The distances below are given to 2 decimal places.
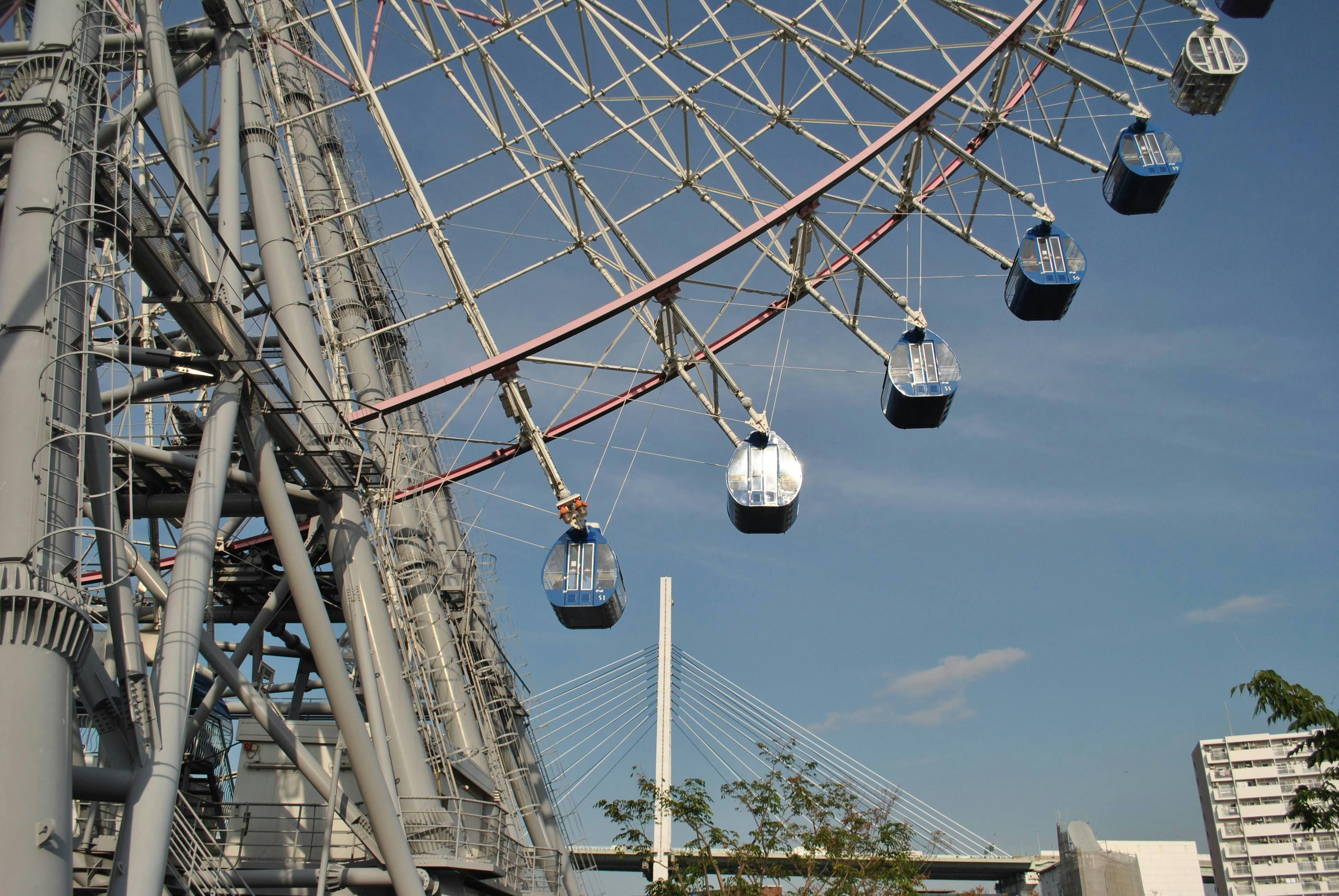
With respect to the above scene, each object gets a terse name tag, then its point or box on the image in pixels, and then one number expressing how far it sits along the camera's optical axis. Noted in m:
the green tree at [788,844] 19.94
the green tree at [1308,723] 12.55
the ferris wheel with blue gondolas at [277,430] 10.22
